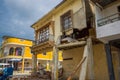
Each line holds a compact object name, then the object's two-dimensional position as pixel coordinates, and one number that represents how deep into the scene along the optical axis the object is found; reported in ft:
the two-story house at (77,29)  20.00
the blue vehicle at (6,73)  25.87
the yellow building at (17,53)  59.88
